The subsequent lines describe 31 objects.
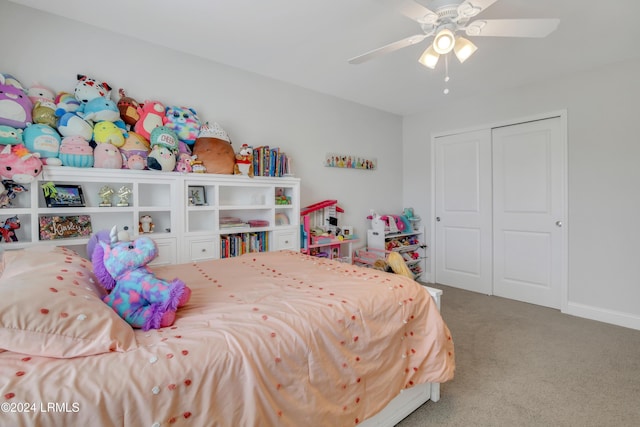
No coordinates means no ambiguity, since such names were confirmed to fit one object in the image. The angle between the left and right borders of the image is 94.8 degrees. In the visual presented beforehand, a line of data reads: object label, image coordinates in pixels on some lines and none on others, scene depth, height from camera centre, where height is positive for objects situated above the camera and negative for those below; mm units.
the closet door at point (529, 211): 3156 -14
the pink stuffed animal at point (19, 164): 1761 +310
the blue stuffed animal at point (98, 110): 2084 +742
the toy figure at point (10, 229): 1845 -88
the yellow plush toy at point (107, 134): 2098 +579
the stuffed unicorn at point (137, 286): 1102 -290
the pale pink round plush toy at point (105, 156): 2062 +408
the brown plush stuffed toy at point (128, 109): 2236 +804
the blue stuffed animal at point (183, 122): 2440 +767
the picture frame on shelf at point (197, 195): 2510 +157
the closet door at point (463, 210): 3695 +4
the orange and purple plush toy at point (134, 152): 2191 +466
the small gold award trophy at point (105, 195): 2168 +141
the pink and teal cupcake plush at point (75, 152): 1962 +422
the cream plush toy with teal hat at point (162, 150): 2258 +498
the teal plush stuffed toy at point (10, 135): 1803 +494
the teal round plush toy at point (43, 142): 1870 +469
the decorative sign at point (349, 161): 3602 +650
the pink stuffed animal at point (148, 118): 2311 +758
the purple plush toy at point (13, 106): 1814 +682
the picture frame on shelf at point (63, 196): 1938 +129
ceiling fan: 1508 +1025
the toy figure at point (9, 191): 1843 +155
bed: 755 -443
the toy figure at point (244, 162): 2676 +469
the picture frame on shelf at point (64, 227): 1935 -82
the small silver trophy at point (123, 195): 2242 +144
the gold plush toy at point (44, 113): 1931 +674
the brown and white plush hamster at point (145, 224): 2311 -86
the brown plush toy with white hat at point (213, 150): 2521 +549
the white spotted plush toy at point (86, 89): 2074 +885
